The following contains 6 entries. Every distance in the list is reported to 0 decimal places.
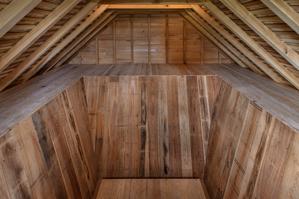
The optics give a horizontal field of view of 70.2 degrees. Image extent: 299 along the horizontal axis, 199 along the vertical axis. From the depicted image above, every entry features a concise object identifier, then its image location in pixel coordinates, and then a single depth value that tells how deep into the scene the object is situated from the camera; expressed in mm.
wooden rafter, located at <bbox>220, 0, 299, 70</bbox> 1726
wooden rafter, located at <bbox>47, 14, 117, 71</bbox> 3074
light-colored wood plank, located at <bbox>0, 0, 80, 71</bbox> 1783
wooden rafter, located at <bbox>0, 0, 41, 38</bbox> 1275
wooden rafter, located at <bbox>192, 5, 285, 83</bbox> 2529
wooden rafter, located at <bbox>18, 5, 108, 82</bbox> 2540
